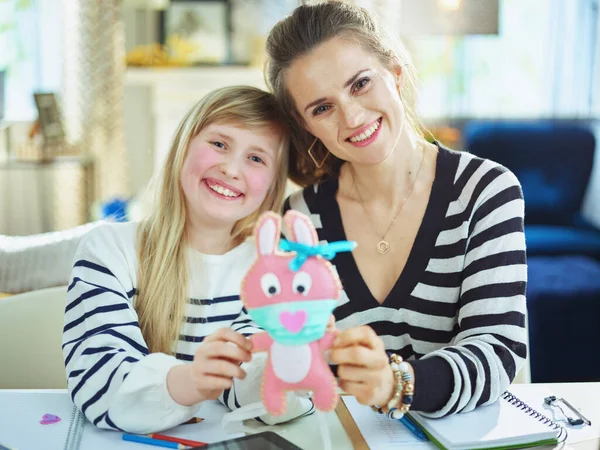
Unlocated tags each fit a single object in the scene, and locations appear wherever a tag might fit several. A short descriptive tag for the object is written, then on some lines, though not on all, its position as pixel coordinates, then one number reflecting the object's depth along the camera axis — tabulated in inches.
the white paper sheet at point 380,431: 37.0
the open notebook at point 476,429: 35.9
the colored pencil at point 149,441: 36.4
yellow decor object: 181.9
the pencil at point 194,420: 39.5
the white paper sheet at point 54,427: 36.8
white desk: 37.3
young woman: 45.8
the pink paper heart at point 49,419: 39.3
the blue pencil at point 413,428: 37.9
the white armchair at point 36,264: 68.7
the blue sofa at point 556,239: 108.4
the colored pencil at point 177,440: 36.6
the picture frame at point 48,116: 165.5
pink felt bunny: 30.1
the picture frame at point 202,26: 187.0
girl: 37.6
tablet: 34.0
